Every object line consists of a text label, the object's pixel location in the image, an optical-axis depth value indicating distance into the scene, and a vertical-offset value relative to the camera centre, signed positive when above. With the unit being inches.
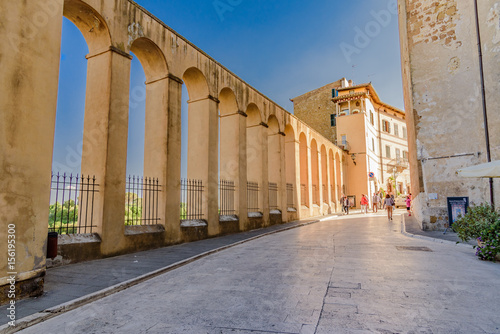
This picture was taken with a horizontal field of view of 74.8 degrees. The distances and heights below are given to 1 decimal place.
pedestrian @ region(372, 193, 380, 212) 1023.6 +13.6
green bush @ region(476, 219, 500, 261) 263.1 -31.8
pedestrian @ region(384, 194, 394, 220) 707.4 -1.7
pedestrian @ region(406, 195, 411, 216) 881.8 -5.3
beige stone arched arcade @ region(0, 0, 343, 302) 179.0 +87.5
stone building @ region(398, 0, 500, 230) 450.6 +156.2
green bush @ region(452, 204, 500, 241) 278.2 -16.9
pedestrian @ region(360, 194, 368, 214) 1048.2 +6.3
